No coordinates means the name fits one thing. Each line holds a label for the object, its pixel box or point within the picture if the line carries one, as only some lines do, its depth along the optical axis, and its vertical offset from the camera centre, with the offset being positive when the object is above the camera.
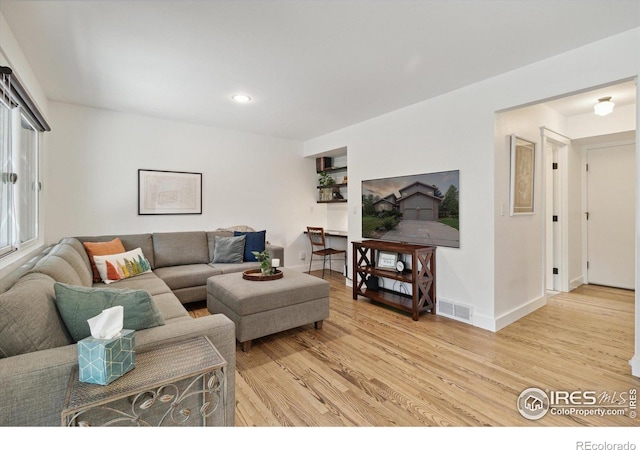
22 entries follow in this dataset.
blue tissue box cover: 1.01 -0.46
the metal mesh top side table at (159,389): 0.98 -0.56
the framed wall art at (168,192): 4.00 +0.43
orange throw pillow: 3.05 -0.28
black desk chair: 4.85 -0.29
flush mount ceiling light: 3.18 +1.21
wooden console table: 3.13 -0.59
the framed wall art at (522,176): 3.00 +0.47
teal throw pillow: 1.30 -0.36
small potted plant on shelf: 5.42 +0.69
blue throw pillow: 4.09 -0.28
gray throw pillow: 3.95 -0.35
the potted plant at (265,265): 2.95 -0.41
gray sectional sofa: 1.00 -0.48
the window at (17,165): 2.13 +0.50
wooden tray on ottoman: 2.87 -0.51
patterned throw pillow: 3.02 -0.44
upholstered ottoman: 2.45 -0.69
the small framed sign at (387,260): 3.53 -0.45
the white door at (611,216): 4.17 +0.07
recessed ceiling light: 3.26 +1.37
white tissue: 1.09 -0.37
